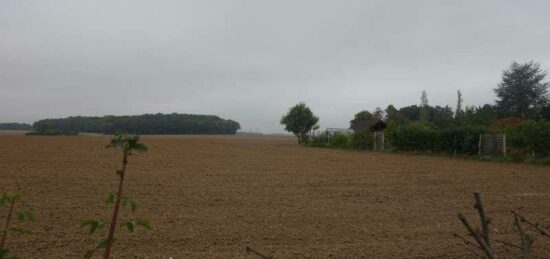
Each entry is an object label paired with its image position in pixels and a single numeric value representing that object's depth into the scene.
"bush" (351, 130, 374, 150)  40.12
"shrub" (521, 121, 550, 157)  23.23
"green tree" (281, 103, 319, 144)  61.79
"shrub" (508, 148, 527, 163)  24.18
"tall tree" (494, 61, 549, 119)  52.91
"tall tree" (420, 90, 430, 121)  66.15
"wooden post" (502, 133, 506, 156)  26.11
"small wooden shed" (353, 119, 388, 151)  58.16
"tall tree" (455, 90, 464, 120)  55.95
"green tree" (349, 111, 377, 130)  79.44
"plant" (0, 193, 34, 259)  1.72
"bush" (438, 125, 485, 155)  27.88
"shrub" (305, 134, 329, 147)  49.99
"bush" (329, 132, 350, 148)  44.22
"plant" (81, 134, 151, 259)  1.63
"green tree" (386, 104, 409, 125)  63.77
